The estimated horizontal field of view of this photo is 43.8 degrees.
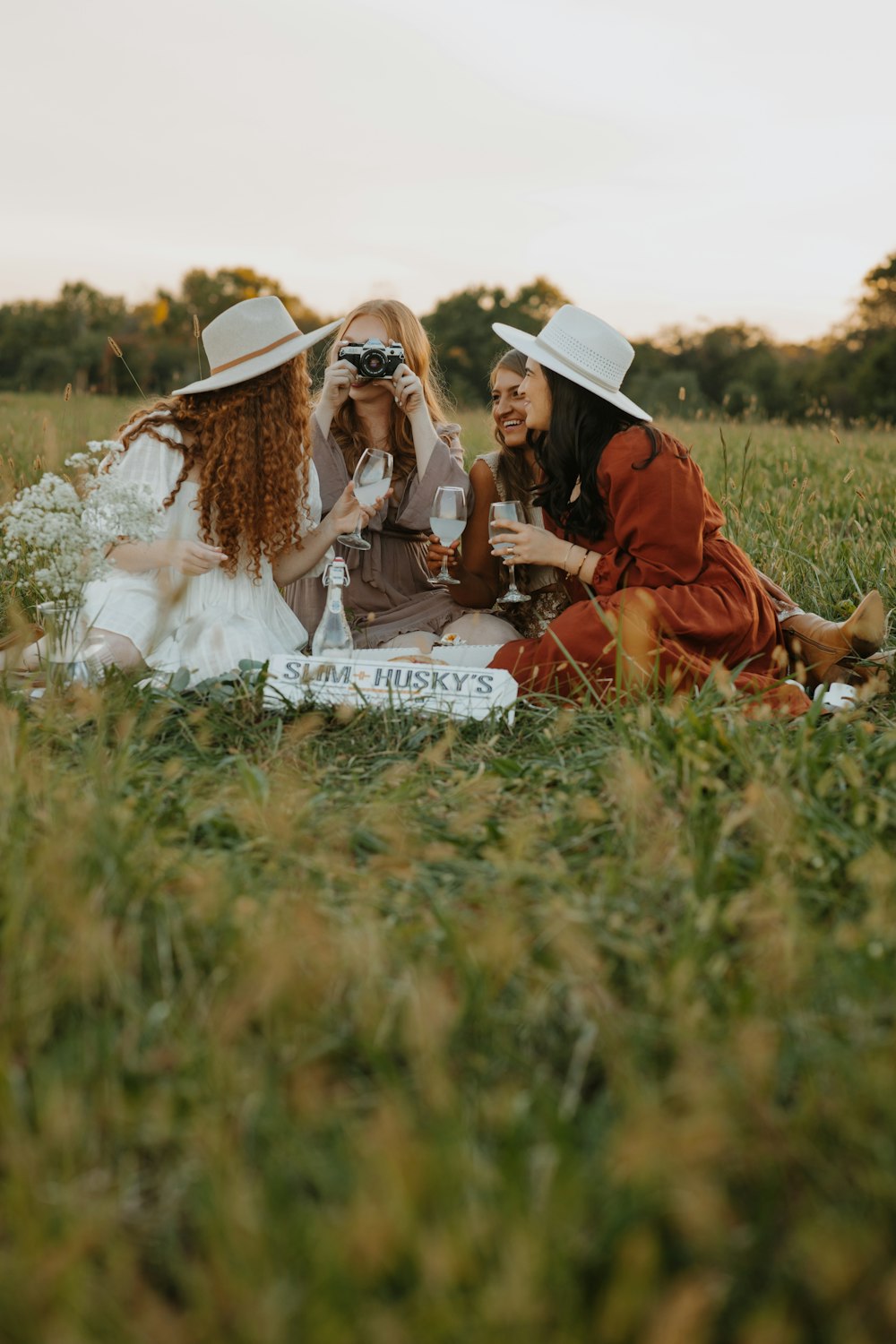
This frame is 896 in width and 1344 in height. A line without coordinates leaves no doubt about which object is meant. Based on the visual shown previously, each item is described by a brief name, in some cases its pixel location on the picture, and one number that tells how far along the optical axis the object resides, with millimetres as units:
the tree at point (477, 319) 29641
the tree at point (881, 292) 31328
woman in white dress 3439
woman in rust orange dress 3402
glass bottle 3631
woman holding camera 4070
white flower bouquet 2734
